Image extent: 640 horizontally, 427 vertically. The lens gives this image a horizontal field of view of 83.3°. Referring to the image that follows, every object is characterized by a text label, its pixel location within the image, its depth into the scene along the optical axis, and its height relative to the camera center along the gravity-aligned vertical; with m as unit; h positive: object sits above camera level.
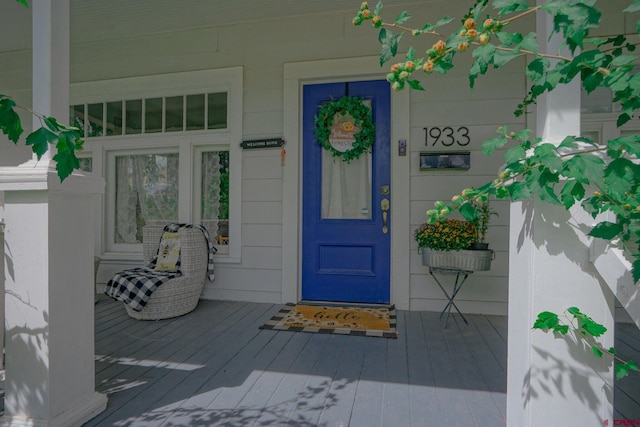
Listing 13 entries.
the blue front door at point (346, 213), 3.29 -0.03
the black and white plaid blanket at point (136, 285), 2.79 -0.61
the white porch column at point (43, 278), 1.43 -0.29
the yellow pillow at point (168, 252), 3.21 -0.40
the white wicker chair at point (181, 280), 2.88 -0.62
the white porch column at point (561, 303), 1.07 -0.28
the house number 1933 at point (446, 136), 3.12 +0.66
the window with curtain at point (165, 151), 3.56 +0.59
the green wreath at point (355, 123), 3.27 +0.80
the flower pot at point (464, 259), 2.64 -0.36
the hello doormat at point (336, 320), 2.61 -0.87
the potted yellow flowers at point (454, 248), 2.65 -0.28
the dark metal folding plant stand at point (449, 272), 2.70 -0.47
